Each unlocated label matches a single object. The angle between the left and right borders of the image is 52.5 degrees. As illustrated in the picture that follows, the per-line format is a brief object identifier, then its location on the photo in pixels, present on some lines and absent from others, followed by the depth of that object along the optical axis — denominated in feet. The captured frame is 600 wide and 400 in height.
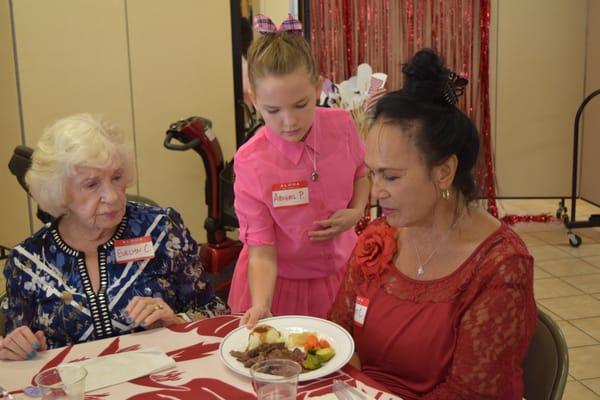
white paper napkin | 4.38
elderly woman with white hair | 5.83
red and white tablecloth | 4.20
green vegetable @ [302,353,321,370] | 4.42
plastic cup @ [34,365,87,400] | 3.87
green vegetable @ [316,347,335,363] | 4.52
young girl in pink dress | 5.95
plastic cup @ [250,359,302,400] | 3.70
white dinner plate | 4.38
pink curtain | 20.26
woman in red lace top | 4.54
